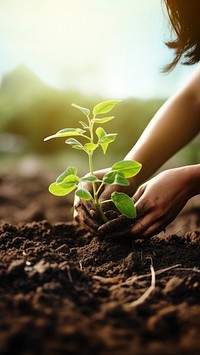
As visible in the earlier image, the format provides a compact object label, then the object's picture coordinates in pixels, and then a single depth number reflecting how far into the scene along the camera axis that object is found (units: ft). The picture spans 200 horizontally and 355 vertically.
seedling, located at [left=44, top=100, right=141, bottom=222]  5.62
